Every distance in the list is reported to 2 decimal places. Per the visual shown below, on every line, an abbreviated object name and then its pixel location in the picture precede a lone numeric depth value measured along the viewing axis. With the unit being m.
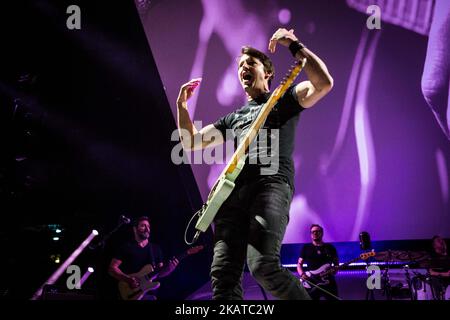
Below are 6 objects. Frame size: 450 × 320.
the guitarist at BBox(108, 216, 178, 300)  5.74
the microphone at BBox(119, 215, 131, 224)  6.21
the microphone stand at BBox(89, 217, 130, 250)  6.23
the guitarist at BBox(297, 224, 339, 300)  5.95
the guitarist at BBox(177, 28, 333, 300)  1.96
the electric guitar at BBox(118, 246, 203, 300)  5.61
